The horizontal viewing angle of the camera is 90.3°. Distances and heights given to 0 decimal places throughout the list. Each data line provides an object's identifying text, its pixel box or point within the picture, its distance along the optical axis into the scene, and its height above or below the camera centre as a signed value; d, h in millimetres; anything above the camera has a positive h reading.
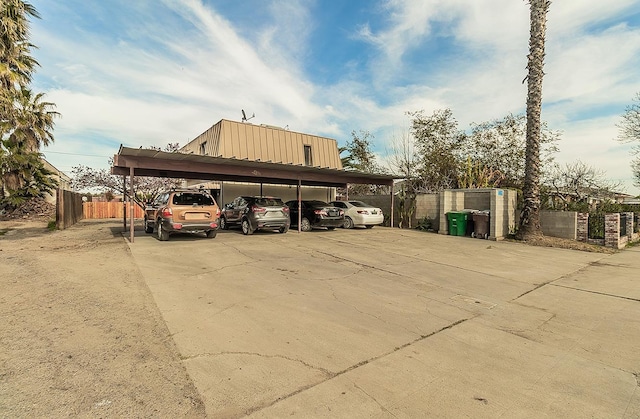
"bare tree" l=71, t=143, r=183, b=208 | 24141 +1573
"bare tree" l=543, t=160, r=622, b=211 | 16311 +950
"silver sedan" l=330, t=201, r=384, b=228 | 15727 -519
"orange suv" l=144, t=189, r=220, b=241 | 10234 -337
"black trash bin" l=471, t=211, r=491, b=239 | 12928 -811
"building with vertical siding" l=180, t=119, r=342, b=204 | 17844 +3308
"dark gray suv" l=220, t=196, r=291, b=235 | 12250 -432
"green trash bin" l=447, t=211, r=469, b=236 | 13742 -814
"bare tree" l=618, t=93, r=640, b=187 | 19859 +4904
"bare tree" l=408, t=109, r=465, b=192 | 20484 +3539
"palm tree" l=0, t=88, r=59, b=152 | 18109 +4709
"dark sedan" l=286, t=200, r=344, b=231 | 14481 -553
